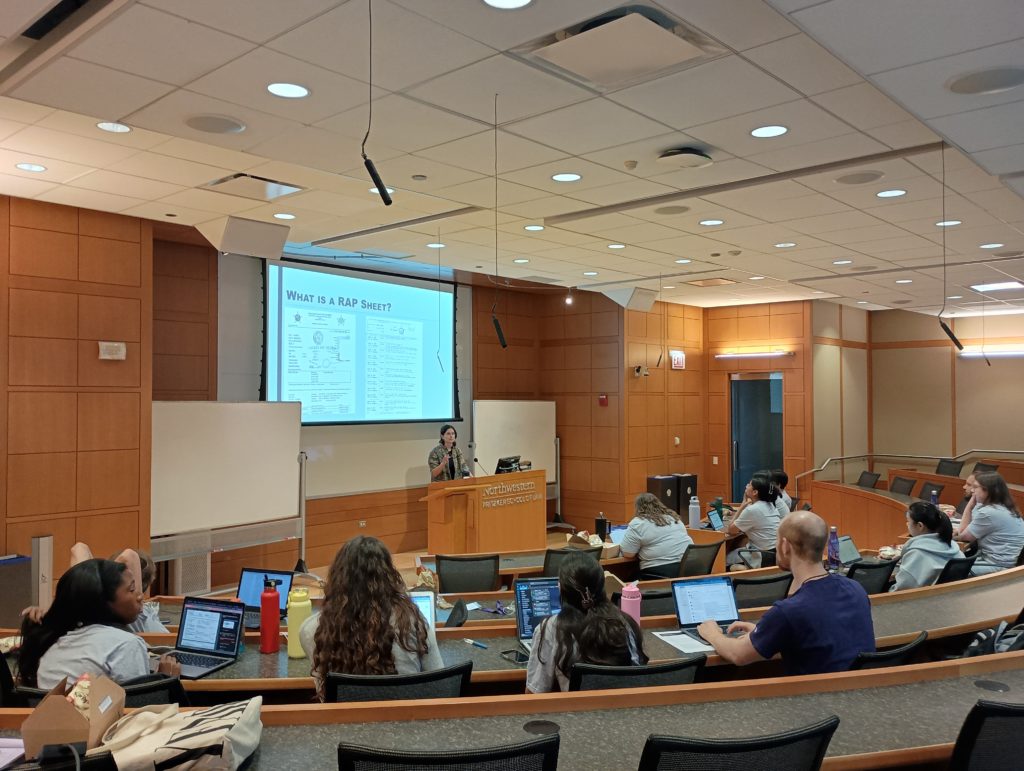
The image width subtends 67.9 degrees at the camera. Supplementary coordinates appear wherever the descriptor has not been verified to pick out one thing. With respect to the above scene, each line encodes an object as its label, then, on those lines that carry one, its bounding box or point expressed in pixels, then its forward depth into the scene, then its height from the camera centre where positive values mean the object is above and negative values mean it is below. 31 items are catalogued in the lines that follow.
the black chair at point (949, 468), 12.33 -0.92
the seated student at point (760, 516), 6.46 -0.89
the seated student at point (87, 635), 2.57 -0.77
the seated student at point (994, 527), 5.47 -0.84
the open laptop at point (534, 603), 3.26 -0.83
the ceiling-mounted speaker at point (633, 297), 11.16 +1.71
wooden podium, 7.84 -1.11
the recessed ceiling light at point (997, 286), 9.93 +1.66
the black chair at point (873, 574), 4.55 -0.99
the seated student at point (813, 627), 2.75 -0.79
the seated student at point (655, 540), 5.59 -0.95
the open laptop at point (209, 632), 3.10 -0.91
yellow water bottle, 3.12 -0.85
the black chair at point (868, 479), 11.01 -0.99
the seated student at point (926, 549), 4.67 -0.86
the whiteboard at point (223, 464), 6.96 -0.50
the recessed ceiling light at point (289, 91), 3.57 +1.54
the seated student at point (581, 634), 2.65 -0.78
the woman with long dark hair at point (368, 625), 2.66 -0.76
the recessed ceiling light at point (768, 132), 4.18 +1.56
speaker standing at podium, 9.05 -0.58
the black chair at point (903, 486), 10.71 -1.06
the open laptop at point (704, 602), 3.41 -0.87
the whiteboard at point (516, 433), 10.95 -0.31
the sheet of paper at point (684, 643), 3.10 -0.97
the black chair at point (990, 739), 1.99 -0.87
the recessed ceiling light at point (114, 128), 4.20 +1.60
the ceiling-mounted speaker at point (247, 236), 6.61 +1.58
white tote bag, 1.70 -0.77
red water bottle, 3.17 -0.86
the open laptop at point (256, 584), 3.91 -0.89
